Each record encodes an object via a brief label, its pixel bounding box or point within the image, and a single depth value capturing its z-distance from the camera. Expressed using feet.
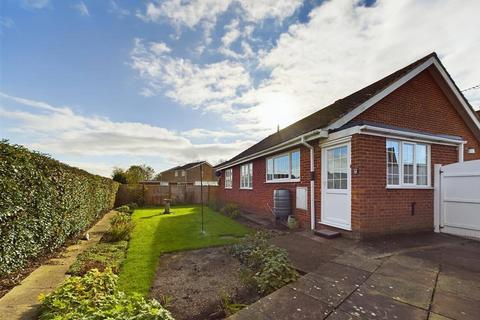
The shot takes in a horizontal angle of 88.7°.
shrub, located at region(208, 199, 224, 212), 52.63
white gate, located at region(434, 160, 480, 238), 21.93
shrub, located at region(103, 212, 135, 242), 24.59
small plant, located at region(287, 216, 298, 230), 27.81
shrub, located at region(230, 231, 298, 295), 12.69
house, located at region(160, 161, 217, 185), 165.17
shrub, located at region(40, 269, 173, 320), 8.27
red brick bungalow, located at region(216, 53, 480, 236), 21.27
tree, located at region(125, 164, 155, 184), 71.46
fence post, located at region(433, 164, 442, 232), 24.59
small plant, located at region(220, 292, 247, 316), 10.59
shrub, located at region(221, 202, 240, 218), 39.99
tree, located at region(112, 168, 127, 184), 69.36
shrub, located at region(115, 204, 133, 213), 50.66
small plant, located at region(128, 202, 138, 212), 57.74
